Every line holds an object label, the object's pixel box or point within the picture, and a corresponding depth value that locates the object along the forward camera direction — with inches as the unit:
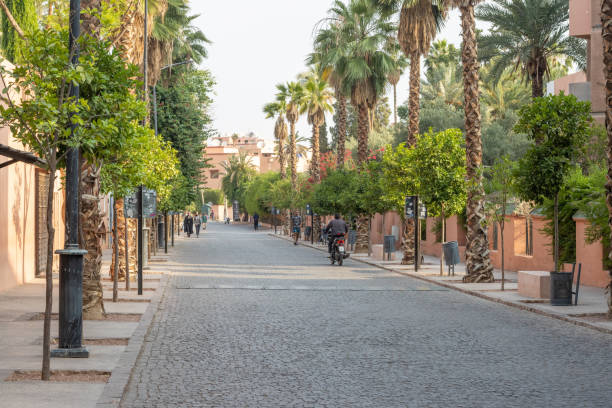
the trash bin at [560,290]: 690.2
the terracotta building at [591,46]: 1289.4
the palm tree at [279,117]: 2847.0
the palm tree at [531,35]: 1517.0
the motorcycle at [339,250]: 1272.1
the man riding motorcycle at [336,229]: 1277.1
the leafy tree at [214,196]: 6801.2
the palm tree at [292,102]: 2596.0
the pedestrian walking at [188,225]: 2714.1
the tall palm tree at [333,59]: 1640.0
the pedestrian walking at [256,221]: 3716.5
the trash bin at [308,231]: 2406.5
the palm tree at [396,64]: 1608.0
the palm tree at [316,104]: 2362.2
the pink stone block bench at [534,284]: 743.7
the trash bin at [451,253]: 1027.9
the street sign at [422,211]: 1131.3
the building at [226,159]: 6860.2
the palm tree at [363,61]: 1579.7
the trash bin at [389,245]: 1390.3
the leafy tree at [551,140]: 689.0
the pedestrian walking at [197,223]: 2694.4
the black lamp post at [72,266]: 393.9
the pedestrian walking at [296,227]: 2128.4
